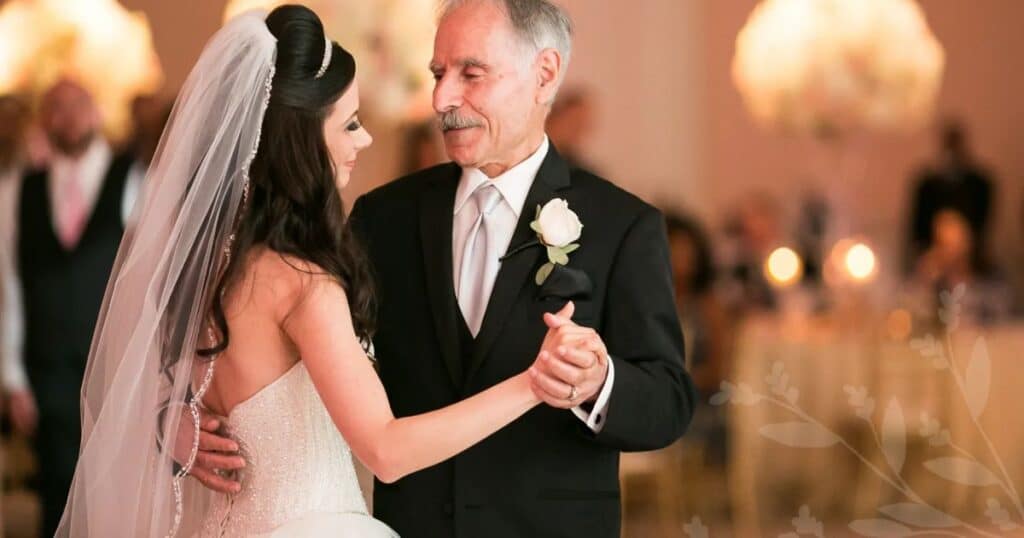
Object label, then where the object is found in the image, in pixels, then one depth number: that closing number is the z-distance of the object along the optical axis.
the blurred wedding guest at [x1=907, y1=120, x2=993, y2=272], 11.62
